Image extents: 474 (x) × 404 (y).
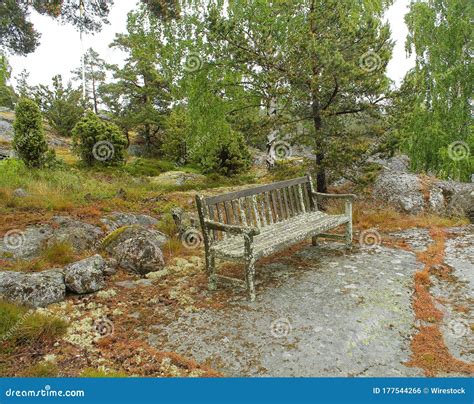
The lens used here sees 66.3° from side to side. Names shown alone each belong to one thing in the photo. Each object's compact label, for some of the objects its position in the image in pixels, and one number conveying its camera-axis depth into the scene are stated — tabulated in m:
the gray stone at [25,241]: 5.76
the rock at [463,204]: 8.53
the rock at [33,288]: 4.27
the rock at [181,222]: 7.29
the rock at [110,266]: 5.40
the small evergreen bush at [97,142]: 14.81
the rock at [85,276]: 4.78
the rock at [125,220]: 7.19
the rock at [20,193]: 8.40
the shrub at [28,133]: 11.44
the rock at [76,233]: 6.16
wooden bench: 4.65
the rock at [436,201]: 8.87
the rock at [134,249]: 5.67
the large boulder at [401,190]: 8.88
